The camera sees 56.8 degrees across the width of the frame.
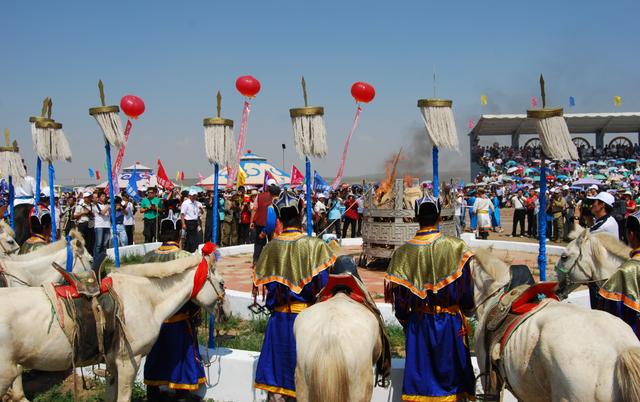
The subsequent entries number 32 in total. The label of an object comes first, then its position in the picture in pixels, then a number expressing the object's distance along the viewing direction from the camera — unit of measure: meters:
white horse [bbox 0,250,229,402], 4.49
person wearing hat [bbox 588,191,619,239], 6.14
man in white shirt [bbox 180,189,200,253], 14.18
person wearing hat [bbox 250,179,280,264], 11.07
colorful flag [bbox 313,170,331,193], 25.20
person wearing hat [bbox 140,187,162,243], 16.12
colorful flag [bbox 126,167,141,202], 17.46
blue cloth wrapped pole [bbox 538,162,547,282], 6.75
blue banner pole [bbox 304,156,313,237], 7.07
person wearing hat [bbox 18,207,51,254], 7.71
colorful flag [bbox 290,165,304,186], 24.94
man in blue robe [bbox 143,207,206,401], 5.53
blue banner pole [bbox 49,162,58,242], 9.81
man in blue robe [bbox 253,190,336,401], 5.07
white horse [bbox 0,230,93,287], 6.35
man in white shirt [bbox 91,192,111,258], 12.70
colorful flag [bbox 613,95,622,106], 48.17
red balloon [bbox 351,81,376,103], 12.44
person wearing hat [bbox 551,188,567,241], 17.77
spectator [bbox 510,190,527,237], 19.75
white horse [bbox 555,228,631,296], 4.92
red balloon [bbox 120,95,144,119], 11.22
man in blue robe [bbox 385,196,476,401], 4.61
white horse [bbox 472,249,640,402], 3.14
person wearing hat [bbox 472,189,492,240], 17.95
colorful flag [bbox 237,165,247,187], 24.33
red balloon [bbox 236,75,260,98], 11.01
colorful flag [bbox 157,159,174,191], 22.10
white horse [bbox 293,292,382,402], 3.68
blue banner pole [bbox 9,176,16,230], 11.19
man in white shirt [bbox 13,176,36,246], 10.50
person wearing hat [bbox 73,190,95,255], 13.05
